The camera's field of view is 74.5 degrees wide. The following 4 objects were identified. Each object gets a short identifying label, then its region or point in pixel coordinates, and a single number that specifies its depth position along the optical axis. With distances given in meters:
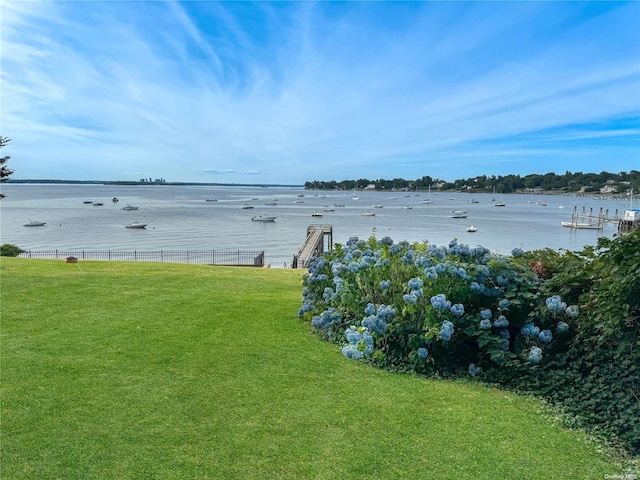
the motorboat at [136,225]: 57.47
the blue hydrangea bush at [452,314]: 4.96
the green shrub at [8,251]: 22.72
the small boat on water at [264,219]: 68.00
